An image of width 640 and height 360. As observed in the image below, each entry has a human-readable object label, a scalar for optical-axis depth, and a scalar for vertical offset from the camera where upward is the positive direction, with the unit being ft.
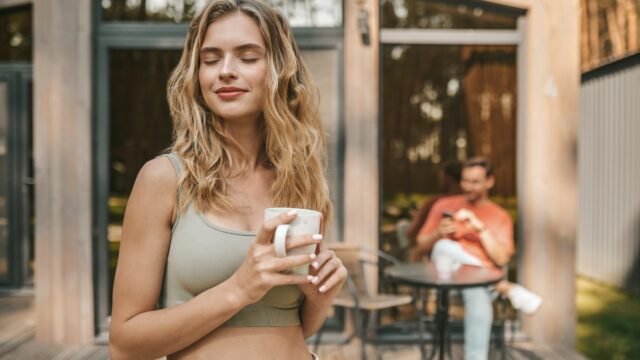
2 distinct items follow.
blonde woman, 3.55 -0.30
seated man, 14.10 -1.86
